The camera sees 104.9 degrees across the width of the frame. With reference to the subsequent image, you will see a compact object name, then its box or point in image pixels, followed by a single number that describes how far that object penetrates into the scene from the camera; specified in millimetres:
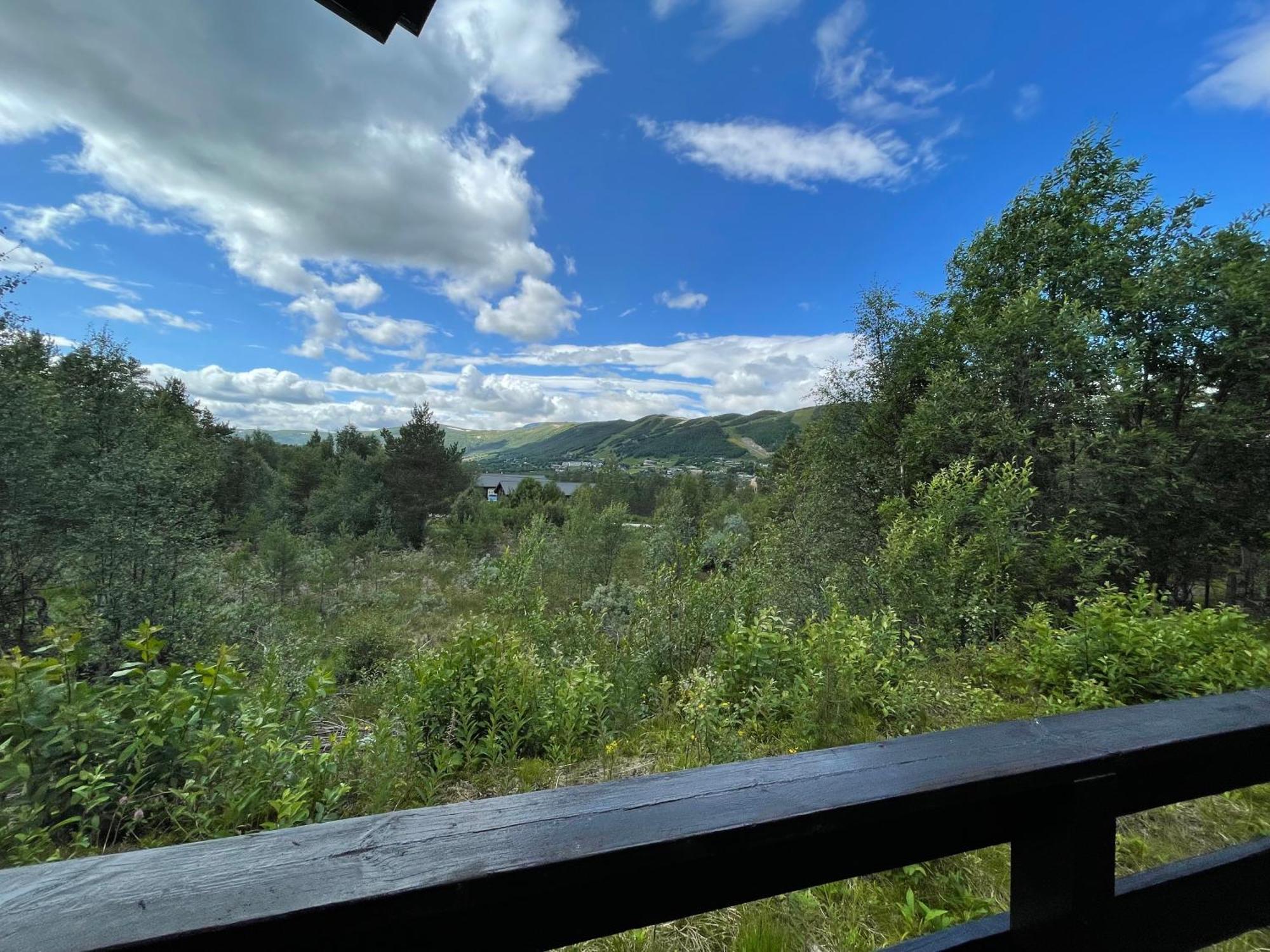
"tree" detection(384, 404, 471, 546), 23906
